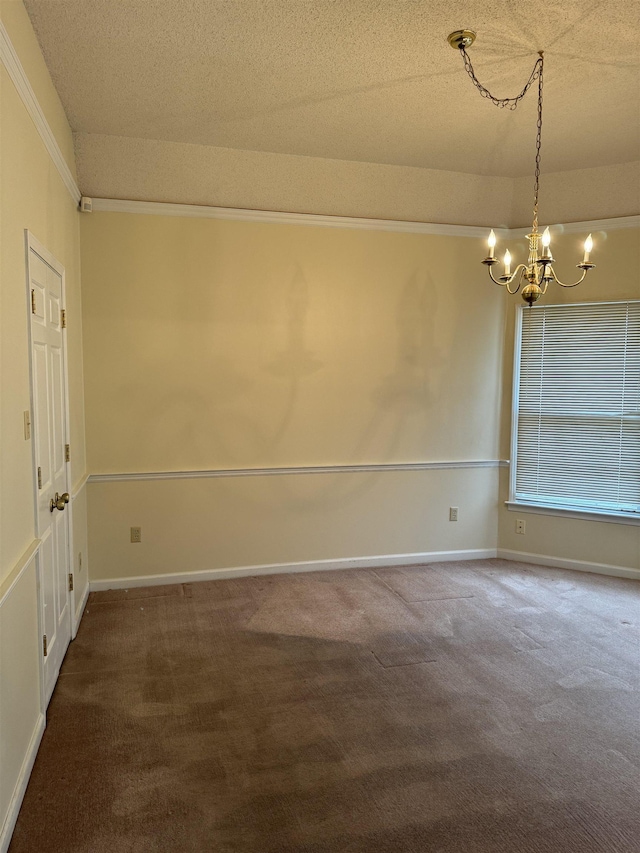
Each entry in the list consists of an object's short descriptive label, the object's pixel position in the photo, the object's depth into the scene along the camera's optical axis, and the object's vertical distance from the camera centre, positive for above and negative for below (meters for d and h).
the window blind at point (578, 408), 4.38 -0.17
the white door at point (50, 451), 2.50 -0.33
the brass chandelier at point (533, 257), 2.51 +0.58
